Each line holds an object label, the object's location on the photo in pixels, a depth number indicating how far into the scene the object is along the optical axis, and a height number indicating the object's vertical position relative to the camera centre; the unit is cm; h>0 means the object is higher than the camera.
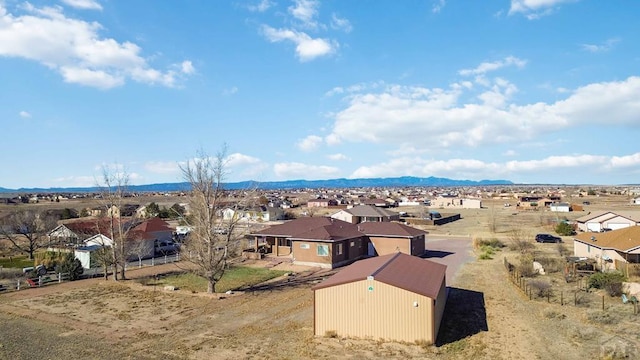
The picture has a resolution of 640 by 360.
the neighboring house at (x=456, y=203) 12200 -565
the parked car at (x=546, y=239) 5391 -704
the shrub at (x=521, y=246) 4626 -697
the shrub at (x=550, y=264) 3597 -703
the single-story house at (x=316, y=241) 3881 -528
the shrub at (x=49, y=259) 3906 -642
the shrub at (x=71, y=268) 3478 -632
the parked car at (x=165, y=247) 4884 -684
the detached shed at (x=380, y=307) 1912 -555
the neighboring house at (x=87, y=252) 4097 -601
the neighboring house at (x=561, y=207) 9862 -584
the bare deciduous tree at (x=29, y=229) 4759 -461
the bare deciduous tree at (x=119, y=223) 3453 -292
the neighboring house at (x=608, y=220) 5353 -497
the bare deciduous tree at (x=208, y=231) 2948 -316
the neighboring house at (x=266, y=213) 8153 -536
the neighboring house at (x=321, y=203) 12431 -516
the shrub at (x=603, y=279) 2824 -644
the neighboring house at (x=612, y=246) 3334 -524
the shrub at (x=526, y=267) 3419 -682
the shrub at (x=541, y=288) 2750 -678
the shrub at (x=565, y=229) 6138 -670
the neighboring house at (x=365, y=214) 6569 -451
